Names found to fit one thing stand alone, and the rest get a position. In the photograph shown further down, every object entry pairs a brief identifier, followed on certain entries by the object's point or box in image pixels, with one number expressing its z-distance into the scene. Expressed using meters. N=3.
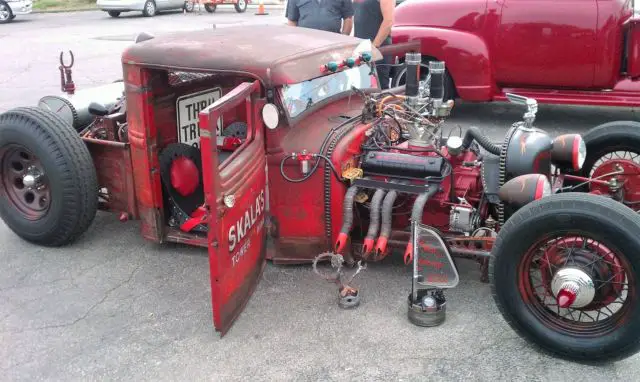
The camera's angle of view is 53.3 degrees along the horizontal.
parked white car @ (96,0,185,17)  21.89
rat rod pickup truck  3.12
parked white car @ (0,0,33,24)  20.86
